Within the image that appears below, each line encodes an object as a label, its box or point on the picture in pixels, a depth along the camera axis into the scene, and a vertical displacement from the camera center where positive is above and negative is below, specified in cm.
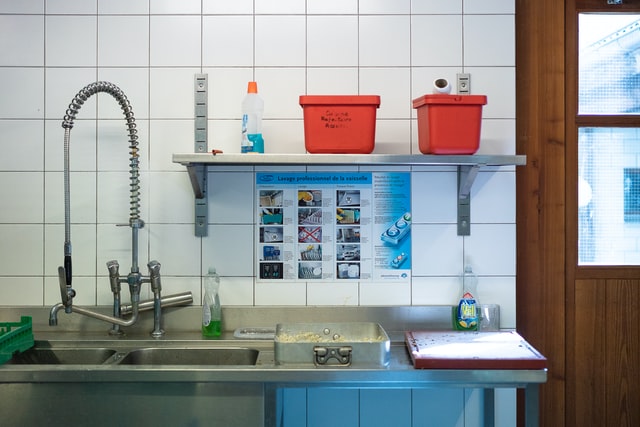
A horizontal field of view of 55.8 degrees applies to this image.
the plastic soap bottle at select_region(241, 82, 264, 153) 200 +33
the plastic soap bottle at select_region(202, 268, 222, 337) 209 -31
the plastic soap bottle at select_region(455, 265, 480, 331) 207 -32
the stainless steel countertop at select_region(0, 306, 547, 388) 169 -43
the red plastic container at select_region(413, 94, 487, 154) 189 +31
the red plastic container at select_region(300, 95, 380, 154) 190 +31
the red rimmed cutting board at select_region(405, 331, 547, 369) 169 -39
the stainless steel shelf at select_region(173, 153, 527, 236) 187 +19
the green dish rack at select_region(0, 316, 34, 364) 181 -37
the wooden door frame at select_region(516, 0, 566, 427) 218 +16
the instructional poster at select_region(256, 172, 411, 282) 220 -2
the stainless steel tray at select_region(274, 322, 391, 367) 172 -38
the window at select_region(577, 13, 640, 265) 222 +27
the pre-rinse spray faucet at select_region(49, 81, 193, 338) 195 -16
